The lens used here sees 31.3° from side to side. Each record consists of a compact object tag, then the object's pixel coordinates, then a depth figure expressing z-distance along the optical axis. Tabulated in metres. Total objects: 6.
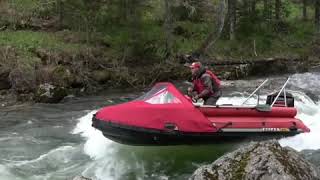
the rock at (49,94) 19.28
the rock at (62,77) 20.95
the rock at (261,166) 8.88
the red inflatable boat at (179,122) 12.20
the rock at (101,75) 22.36
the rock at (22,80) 20.05
